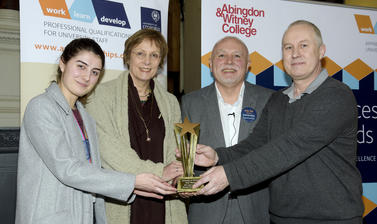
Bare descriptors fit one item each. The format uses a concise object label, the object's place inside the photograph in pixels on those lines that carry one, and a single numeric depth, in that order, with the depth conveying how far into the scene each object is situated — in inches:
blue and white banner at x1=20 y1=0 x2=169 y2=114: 117.3
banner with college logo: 148.4
